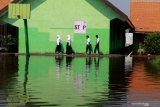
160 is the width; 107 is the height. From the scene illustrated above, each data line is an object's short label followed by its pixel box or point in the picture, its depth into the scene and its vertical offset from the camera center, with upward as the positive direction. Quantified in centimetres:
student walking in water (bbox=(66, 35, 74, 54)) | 3681 -52
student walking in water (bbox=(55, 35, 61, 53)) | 3691 -37
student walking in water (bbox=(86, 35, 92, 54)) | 3669 -33
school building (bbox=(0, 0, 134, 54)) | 3731 +126
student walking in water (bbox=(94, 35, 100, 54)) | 3668 -33
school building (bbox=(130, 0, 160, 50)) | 4169 +193
